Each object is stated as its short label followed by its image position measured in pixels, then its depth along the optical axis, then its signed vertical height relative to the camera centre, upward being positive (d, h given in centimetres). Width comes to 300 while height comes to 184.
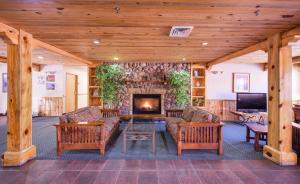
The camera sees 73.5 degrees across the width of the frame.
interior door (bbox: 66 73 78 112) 890 +1
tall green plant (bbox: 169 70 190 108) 698 +28
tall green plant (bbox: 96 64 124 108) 700 +45
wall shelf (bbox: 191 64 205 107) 751 +27
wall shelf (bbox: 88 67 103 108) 751 +6
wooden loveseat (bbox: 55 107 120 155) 371 -79
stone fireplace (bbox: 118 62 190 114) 741 +34
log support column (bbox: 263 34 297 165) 336 -20
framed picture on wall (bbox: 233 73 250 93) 759 +38
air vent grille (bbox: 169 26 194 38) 300 +96
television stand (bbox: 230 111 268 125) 690 -88
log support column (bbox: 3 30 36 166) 326 -21
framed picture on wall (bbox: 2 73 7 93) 861 +40
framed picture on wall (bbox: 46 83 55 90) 854 +27
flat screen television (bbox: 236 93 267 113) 680 -34
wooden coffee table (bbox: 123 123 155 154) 393 -81
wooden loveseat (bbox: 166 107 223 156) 379 -81
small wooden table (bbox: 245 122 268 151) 411 -81
